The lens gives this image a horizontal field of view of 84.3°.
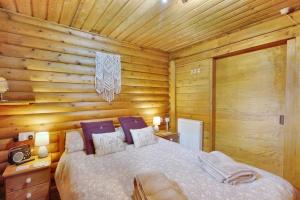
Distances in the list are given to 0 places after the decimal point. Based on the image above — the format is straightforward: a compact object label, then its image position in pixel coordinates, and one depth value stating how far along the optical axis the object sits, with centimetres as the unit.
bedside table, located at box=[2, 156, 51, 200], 181
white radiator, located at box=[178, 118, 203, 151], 330
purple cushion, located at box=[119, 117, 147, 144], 263
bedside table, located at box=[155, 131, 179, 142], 333
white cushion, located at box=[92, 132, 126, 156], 216
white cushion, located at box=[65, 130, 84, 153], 223
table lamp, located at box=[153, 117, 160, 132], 350
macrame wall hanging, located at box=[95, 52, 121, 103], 284
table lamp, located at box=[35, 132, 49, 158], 214
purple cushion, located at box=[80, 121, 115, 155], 222
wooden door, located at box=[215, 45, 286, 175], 239
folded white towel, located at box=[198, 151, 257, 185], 142
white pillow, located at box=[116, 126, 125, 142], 259
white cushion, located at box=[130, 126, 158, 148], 250
